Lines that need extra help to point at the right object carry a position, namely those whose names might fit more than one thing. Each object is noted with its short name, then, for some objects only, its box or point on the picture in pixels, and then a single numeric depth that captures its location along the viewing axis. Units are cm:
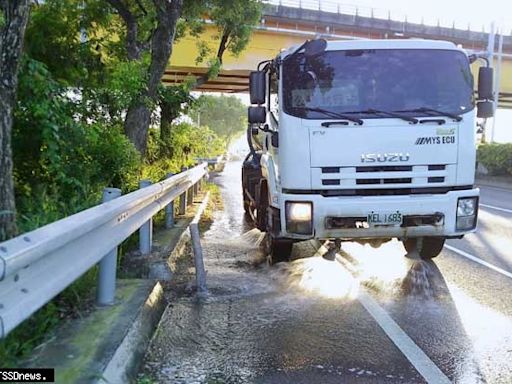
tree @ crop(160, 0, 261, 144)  1447
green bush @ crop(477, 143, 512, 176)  2448
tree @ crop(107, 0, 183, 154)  1040
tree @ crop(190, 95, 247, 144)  7881
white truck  591
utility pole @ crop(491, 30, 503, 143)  3047
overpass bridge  2681
